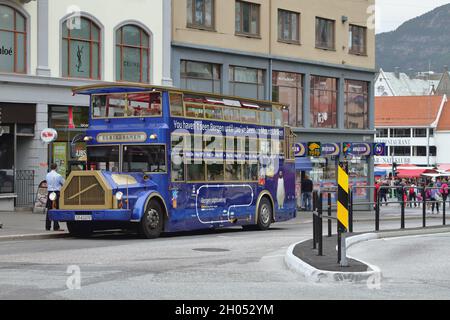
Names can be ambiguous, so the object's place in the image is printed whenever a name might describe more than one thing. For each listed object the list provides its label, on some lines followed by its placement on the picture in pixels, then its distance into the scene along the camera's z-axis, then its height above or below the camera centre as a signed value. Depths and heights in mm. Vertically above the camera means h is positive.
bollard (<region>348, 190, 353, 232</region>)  21197 -1413
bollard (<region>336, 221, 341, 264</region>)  13117 -1183
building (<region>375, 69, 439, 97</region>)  150125 +13604
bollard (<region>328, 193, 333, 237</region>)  19781 -1520
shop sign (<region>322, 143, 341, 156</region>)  46606 +710
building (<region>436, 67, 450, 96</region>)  157000 +14315
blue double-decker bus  20359 -61
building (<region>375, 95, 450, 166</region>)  117312 +4653
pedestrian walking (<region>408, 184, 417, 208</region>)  37041 -1428
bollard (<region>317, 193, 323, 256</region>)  14902 -1125
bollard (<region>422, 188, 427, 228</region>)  25002 -1419
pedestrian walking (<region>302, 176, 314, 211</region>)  40281 -1432
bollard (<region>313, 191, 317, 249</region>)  15900 -1090
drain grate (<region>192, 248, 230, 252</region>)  17406 -1798
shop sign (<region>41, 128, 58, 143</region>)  29906 +922
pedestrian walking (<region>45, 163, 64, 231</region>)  22516 -622
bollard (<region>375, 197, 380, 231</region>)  22344 -1404
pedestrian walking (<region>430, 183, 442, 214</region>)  27041 -1452
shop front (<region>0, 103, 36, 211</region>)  30470 +371
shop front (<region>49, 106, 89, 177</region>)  32375 +1154
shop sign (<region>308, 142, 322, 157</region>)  43031 +679
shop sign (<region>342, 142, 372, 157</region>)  48359 +749
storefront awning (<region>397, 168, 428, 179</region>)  91062 -1158
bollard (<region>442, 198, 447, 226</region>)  26512 -1686
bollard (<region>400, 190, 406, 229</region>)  23398 -1448
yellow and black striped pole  13031 -472
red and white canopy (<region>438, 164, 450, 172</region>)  112438 -621
